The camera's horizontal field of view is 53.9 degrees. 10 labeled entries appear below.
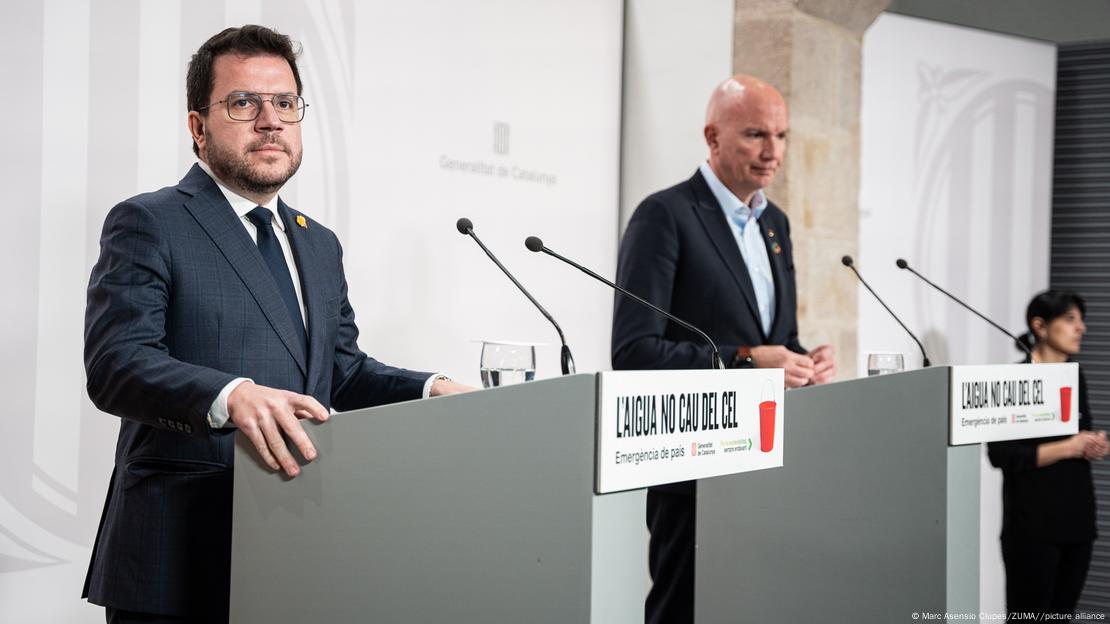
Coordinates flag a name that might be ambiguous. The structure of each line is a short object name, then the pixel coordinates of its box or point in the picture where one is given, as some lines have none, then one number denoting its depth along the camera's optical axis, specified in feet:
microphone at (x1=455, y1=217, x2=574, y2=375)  5.78
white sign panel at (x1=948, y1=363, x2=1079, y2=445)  7.52
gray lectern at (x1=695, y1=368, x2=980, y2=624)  7.25
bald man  8.93
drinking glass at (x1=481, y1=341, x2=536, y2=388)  7.02
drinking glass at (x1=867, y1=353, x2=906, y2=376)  8.53
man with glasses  5.25
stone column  13.98
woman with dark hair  13.29
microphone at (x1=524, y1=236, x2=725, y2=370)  6.18
